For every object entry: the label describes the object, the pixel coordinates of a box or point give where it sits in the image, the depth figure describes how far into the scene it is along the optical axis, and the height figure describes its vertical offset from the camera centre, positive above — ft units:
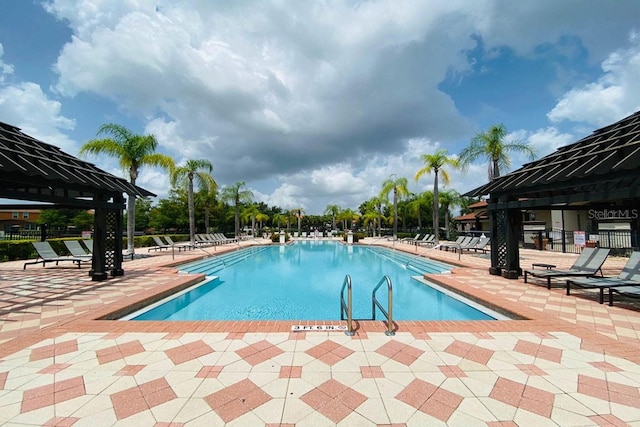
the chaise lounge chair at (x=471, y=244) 50.49 -4.12
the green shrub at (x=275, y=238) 91.15 -4.32
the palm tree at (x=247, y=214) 156.31 +5.64
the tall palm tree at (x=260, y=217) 154.28 +4.04
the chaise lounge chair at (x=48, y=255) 33.78 -3.10
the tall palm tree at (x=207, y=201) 118.42 +10.59
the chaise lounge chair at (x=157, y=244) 57.90 -3.60
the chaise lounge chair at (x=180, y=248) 60.70 -4.55
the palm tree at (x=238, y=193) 111.55 +12.10
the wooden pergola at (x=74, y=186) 17.07 +3.21
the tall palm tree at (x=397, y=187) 97.91 +11.48
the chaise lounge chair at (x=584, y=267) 22.07 -3.91
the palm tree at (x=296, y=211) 167.78 +7.38
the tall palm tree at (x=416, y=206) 134.56 +7.12
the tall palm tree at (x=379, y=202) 104.99 +8.02
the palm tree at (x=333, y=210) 176.88 +7.94
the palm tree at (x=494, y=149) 52.13 +12.75
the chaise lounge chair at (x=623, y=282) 17.38 -4.15
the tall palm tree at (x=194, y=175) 69.36 +12.19
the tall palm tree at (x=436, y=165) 64.54 +12.32
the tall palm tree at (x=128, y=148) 47.44 +12.85
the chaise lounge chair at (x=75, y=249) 36.68 -2.67
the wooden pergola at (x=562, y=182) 16.75 +2.66
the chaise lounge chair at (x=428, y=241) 70.63 -4.68
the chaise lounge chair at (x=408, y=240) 80.18 -5.51
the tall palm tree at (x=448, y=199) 139.95 +10.57
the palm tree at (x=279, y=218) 177.51 +3.60
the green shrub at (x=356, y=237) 94.73 -4.70
